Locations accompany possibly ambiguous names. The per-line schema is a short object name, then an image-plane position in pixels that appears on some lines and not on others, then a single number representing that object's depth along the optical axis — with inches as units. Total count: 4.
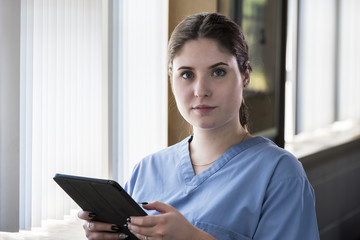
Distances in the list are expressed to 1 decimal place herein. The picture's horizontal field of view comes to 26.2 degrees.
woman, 52.2
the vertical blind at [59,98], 71.9
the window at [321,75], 127.2
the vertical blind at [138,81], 81.5
